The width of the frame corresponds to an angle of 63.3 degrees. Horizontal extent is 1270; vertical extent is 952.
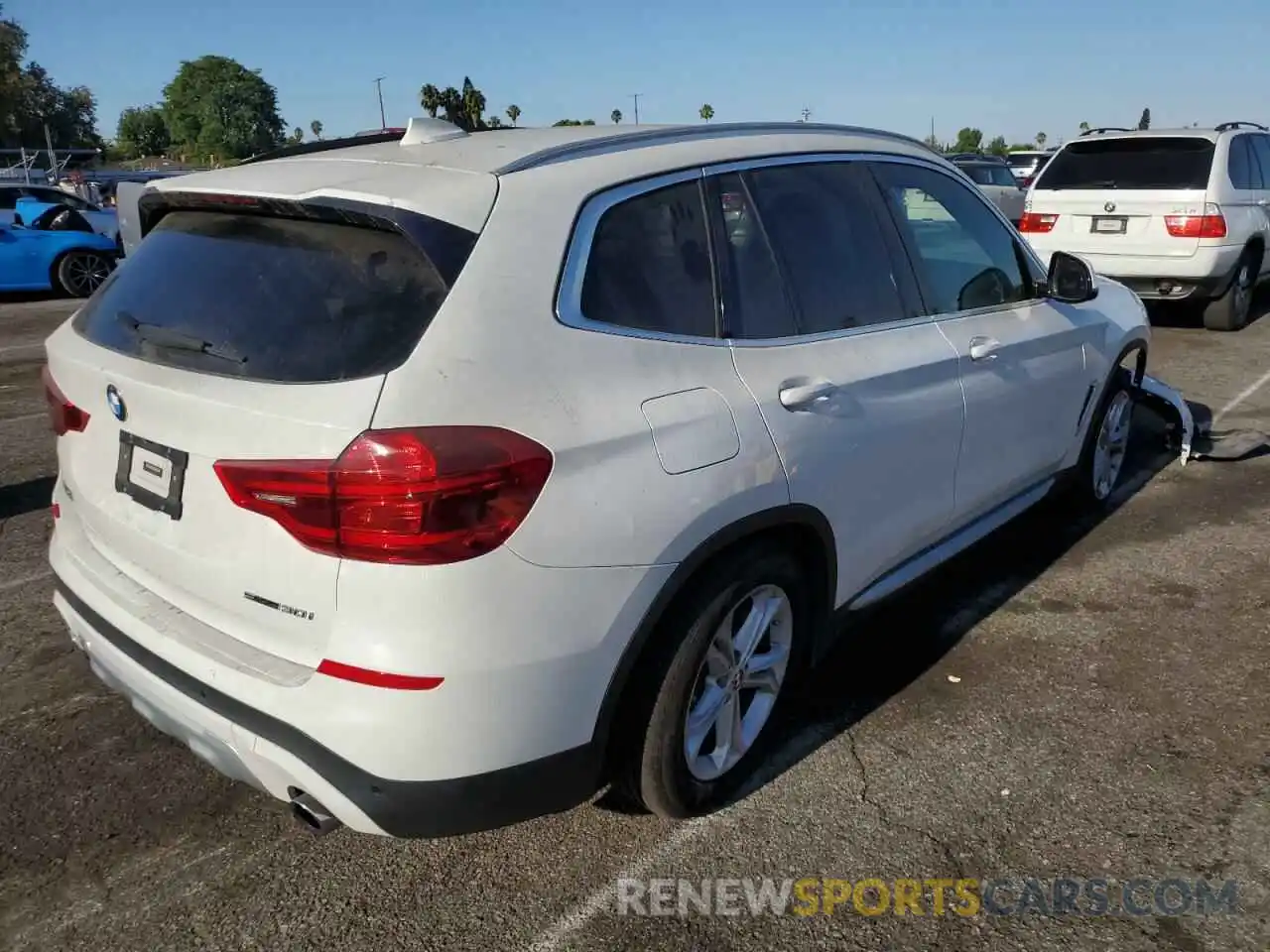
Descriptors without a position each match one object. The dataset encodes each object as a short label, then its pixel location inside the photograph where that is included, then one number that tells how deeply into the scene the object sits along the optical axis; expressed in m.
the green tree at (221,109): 116.25
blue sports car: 13.16
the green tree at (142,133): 122.06
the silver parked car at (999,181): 17.64
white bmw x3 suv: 2.04
